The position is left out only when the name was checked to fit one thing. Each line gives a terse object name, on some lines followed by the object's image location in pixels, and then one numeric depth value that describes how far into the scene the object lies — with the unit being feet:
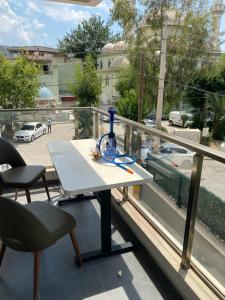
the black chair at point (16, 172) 6.58
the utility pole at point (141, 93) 28.99
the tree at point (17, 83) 35.50
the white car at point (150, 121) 49.27
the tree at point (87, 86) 48.62
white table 4.48
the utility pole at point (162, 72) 33.58
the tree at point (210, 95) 42.91
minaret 40.22
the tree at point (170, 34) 38.47
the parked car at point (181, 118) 52.75
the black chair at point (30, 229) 3.74
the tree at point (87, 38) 86.84
